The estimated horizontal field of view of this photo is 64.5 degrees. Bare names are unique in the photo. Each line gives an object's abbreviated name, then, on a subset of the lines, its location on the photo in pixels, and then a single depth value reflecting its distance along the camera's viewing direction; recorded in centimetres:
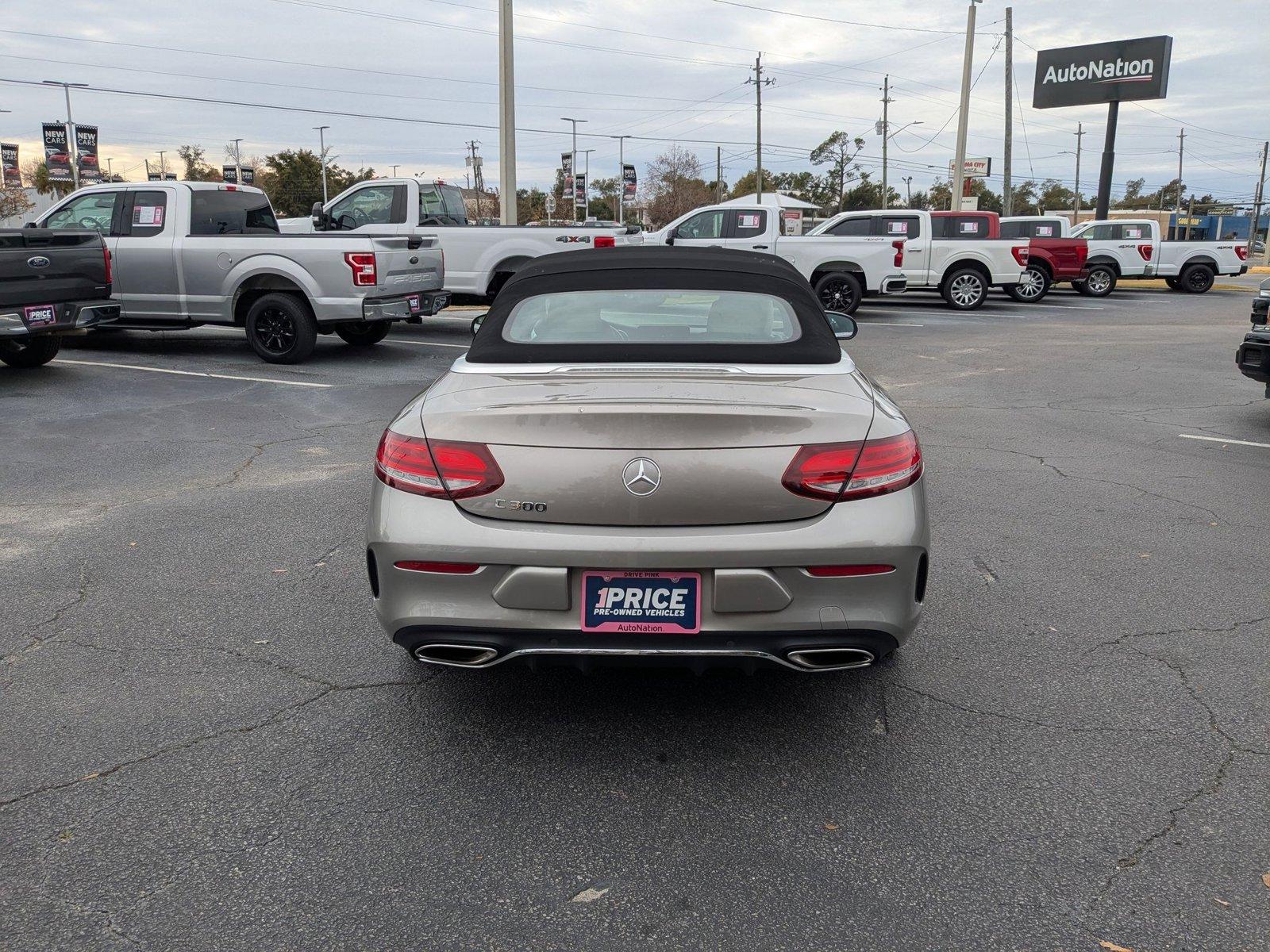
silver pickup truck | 1141
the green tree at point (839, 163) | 8344
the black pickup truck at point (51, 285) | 987
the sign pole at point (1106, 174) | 3259
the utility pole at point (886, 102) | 6786
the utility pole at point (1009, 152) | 3672
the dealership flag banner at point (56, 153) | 5088
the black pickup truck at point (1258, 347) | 831
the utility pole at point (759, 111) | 6219
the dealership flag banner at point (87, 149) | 5128
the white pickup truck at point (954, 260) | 1988
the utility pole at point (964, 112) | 3369
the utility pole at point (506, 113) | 2106
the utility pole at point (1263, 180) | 8486
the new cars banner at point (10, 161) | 5466
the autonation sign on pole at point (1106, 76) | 3281
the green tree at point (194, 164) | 8888
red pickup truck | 2291
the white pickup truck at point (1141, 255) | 2445
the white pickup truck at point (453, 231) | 1464
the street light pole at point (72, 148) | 5200
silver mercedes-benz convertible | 295
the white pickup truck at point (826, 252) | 1877
